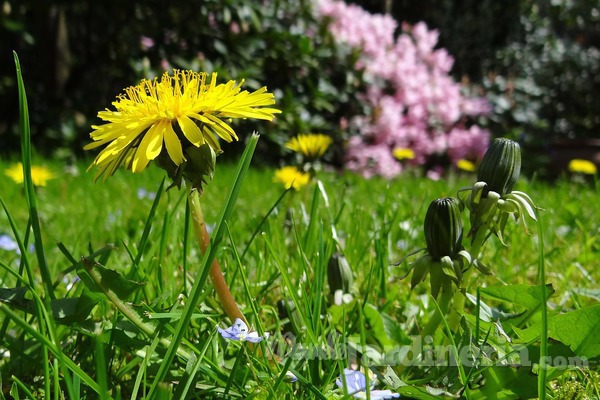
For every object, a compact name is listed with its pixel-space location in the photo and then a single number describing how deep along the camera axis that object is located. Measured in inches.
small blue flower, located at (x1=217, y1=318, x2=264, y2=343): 6.9
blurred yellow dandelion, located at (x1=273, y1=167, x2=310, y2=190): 14.1
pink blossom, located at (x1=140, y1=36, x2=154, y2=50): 35.7
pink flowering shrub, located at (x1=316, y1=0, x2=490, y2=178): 39.3
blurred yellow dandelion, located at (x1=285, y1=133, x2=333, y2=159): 13.2
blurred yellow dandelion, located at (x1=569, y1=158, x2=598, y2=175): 26.6
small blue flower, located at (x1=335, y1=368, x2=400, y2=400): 6.3
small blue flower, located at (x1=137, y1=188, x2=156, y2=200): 23.2
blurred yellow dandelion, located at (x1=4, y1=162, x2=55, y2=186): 17.6
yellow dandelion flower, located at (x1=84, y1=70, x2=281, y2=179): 6.6
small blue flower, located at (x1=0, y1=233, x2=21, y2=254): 14.7
